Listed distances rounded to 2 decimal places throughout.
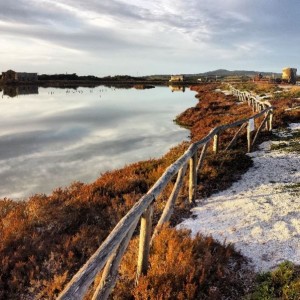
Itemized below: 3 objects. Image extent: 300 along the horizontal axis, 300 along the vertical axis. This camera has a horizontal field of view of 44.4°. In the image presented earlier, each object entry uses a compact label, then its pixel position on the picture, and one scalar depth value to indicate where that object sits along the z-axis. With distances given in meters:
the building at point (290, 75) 64.31
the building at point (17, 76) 109.62
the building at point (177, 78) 139.38
